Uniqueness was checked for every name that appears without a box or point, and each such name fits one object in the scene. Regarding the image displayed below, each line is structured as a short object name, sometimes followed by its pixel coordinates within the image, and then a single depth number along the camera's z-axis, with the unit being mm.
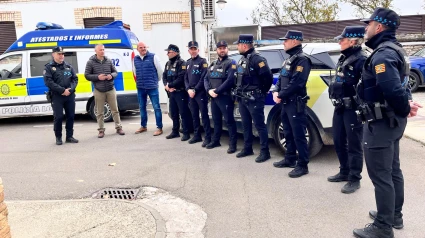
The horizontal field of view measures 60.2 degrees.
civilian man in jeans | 7105
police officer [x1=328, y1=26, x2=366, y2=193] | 3818
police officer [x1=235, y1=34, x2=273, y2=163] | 4938
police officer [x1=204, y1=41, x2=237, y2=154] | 5383
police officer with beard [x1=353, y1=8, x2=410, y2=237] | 2775
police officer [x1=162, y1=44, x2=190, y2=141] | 6438
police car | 4676
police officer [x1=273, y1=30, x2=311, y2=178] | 4352
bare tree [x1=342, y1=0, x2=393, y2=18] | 24172
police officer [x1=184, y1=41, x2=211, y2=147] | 6008
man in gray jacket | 6934
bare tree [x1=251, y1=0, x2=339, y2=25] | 26969
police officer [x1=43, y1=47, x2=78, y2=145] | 6480
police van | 8641
